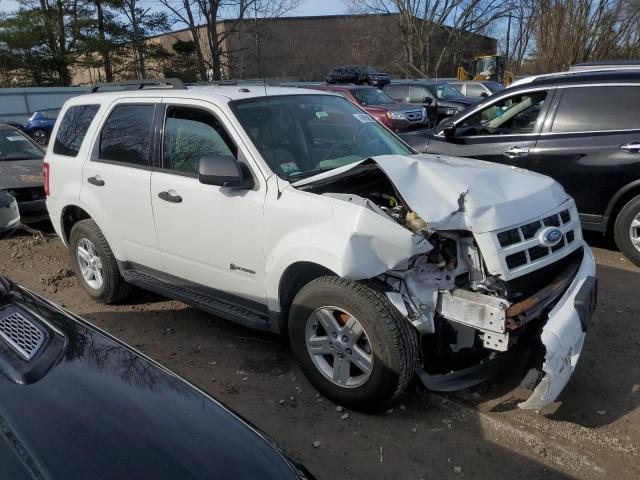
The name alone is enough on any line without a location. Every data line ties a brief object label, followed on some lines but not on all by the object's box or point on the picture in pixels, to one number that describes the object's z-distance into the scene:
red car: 13.68
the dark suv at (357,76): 29.34
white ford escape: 2.97
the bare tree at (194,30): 33.81
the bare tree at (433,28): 41.78
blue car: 21.81
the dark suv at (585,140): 5.62
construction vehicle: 32.08
